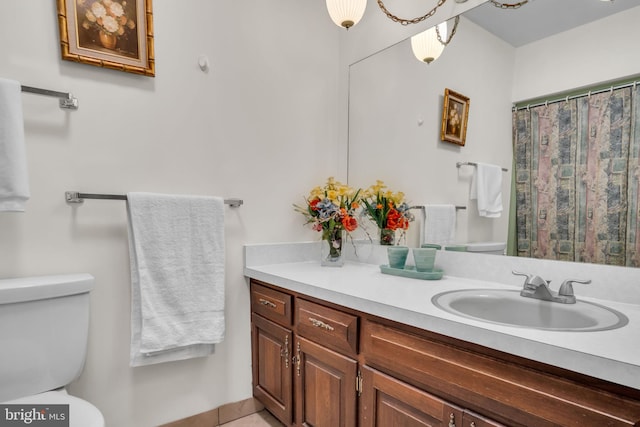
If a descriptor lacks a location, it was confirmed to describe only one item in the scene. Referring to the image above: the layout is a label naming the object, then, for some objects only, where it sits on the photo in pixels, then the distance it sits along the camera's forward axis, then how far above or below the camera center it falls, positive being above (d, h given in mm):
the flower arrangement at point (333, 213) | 1859 -105
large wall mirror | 1197 +461
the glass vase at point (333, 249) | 1892 -308
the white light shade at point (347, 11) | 1642 +868
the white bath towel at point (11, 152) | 1163 +143
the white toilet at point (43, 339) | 1158 -509
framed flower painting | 1377 +671
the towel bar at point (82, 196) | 1381 -7
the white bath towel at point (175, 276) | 1470 -365
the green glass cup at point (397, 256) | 1670 -301
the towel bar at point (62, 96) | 1277 +379
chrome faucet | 1109 -323
